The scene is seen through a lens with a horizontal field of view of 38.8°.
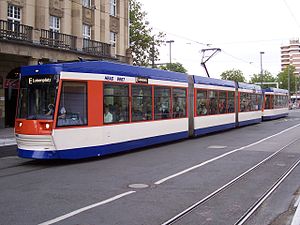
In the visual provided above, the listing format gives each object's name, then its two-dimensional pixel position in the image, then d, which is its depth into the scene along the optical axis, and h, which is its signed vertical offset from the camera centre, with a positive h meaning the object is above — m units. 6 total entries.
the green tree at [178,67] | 98.55 +9.40
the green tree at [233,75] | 118.69 +9.07
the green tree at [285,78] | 127.69 +8.80
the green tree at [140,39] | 48.09 +7.67
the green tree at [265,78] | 127.96 +8.92
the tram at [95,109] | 12.24 -0.08
